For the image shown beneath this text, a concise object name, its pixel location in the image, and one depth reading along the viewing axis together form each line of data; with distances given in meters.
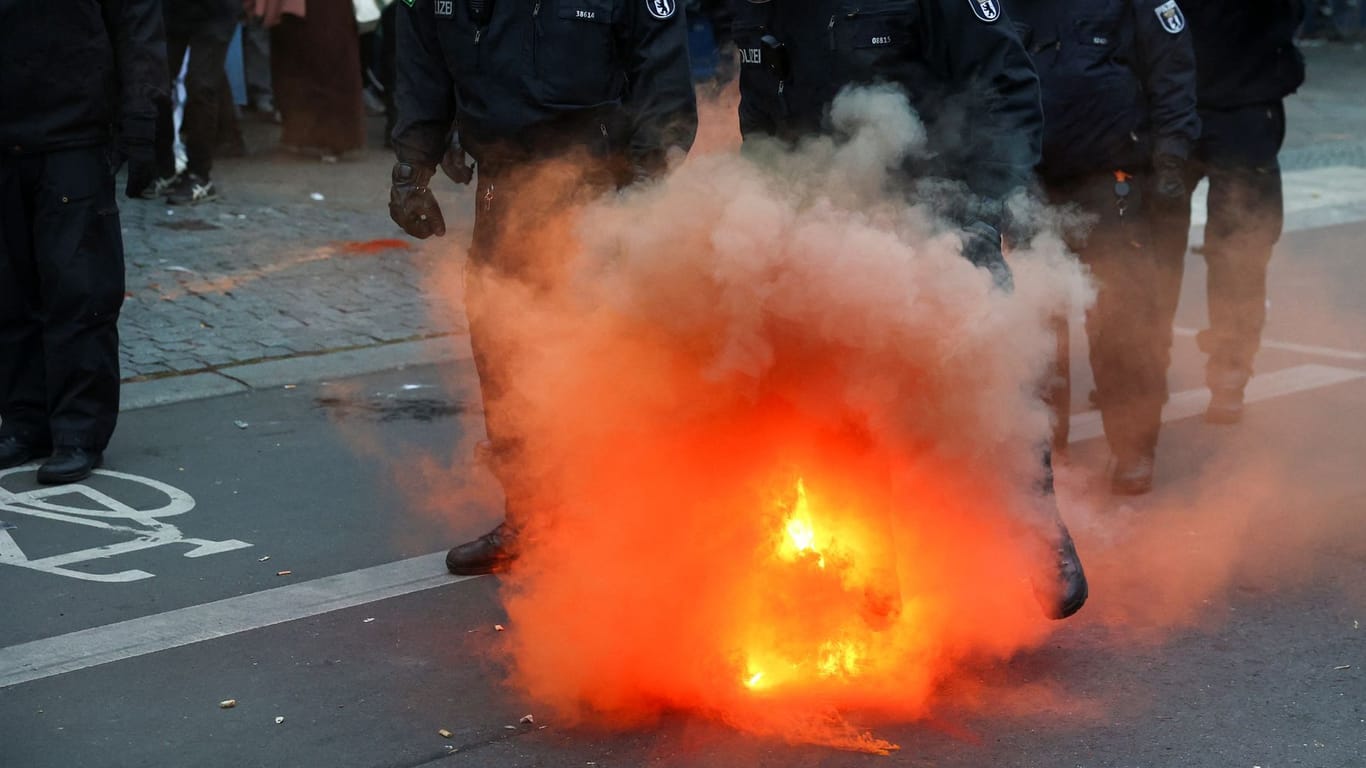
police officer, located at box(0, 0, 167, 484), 5.46
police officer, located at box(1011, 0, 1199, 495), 5.27
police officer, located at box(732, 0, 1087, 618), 3.86
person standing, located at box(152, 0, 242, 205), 9.77
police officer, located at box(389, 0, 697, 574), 4.42
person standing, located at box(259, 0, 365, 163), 11.44
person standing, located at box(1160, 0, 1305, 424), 6.23
